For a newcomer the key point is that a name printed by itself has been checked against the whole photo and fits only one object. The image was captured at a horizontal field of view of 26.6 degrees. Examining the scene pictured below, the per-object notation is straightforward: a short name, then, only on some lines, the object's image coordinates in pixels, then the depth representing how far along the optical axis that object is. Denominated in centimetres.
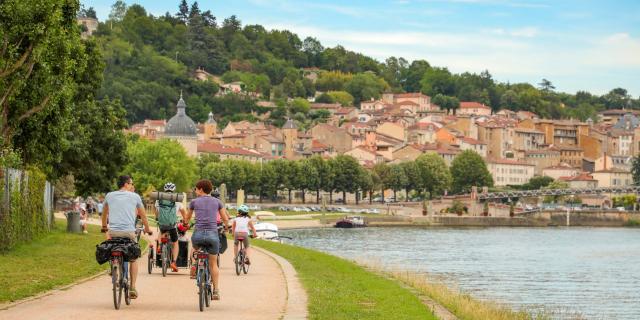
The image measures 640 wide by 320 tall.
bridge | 14788
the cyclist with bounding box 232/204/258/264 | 2614
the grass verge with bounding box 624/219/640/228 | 14875
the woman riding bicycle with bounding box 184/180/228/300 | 1842
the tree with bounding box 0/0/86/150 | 2722
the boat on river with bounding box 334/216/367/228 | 11706
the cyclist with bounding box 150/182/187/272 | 2391
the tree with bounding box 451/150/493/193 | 18012
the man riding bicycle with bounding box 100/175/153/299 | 1773
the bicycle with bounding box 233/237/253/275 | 2565
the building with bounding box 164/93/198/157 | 16475
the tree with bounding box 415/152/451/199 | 17000
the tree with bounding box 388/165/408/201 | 16612
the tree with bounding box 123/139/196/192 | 10225
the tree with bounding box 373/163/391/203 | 16610
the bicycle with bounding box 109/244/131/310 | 1742
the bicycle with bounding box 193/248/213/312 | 1781
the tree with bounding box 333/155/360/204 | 15538
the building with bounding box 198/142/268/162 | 17762
